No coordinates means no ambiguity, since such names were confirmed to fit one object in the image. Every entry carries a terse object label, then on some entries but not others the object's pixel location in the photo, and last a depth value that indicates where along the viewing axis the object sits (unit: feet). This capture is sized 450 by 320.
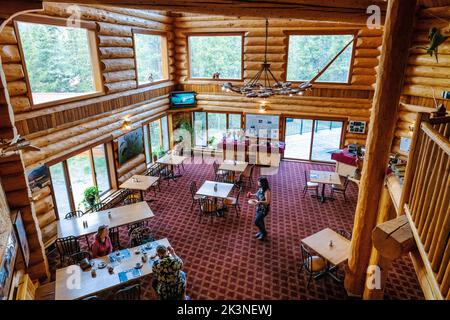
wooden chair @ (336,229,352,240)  23.46
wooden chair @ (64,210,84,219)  26.66
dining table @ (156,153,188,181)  37.86
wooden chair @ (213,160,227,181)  37.59
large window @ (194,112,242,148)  47.03
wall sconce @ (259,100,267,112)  43.97
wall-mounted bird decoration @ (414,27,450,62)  11.78
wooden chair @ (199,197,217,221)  29.22
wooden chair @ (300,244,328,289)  21.03
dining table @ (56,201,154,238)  23.11
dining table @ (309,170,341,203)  32.14
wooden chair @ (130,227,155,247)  23.57
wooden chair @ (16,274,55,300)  17.87
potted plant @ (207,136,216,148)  48.52
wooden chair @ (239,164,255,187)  37.46
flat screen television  44.75
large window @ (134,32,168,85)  37.29
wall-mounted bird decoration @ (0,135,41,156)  12.57
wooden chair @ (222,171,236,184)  36.40
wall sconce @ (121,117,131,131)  34.01
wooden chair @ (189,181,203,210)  31.17
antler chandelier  23.97
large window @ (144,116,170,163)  40.97
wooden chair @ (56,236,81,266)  22.65
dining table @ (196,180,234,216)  29.37
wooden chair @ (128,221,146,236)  27.06
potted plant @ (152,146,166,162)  42.44
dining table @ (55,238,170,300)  17.37
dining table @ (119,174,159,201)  30.94
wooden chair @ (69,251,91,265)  21.24
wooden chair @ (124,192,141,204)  31.19
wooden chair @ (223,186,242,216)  30.30
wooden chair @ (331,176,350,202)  33.78
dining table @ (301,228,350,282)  20.25
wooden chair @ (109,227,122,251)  24.75
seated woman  20.85
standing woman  25.26
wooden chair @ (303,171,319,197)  34.21
